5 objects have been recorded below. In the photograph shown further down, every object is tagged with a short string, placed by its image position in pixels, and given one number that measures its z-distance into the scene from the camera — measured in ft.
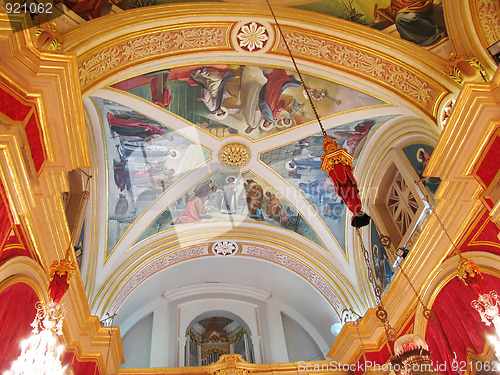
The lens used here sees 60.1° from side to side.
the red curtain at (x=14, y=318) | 17.99
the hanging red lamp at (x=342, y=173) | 15.87
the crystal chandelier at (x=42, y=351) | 14.71
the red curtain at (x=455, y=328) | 21.01
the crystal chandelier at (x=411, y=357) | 13.57
